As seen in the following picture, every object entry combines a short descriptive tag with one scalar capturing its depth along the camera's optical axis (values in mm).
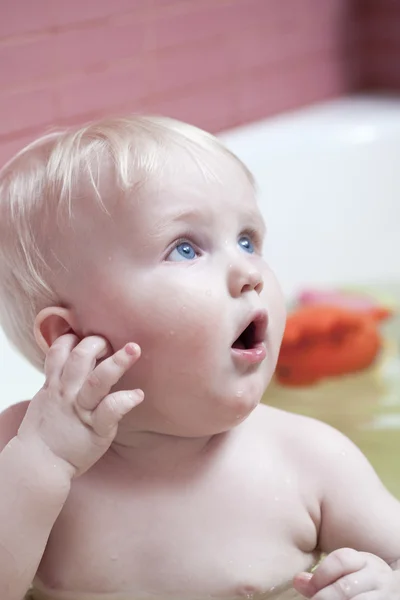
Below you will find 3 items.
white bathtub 1359
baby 788
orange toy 1165
